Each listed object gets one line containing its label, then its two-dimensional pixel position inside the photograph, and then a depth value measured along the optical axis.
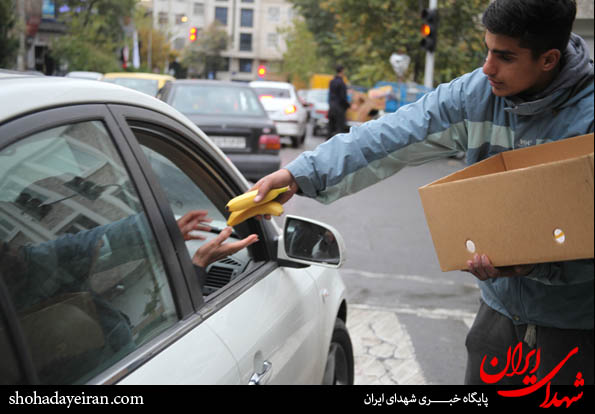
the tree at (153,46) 34.94
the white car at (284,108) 18.17
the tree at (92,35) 28.47
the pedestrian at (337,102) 18.38
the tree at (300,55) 62.22
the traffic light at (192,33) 26.95
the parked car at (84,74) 24.47
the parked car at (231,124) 9.82
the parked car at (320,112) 24.70
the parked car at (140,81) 14.46
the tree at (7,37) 20.64
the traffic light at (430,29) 16.42
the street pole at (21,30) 24.25
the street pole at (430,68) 18.04
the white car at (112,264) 1.50
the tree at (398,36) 20.31
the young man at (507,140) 1.91
